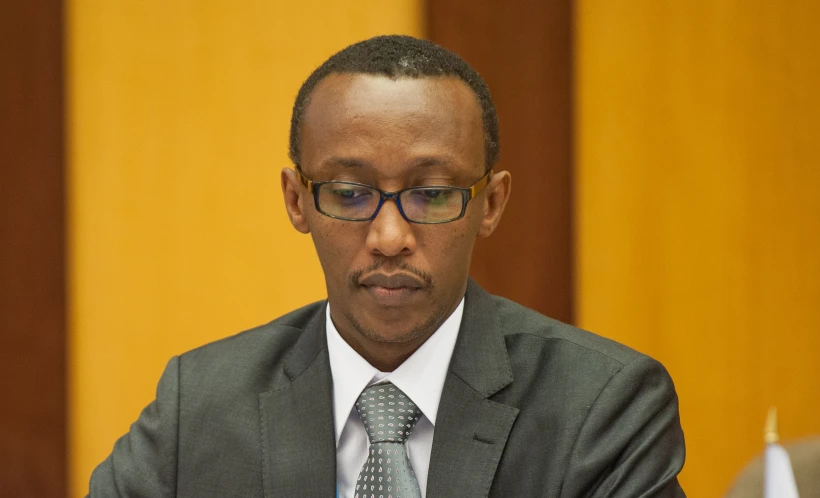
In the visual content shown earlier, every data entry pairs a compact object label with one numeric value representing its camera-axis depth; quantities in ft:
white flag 12.21
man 12.88
